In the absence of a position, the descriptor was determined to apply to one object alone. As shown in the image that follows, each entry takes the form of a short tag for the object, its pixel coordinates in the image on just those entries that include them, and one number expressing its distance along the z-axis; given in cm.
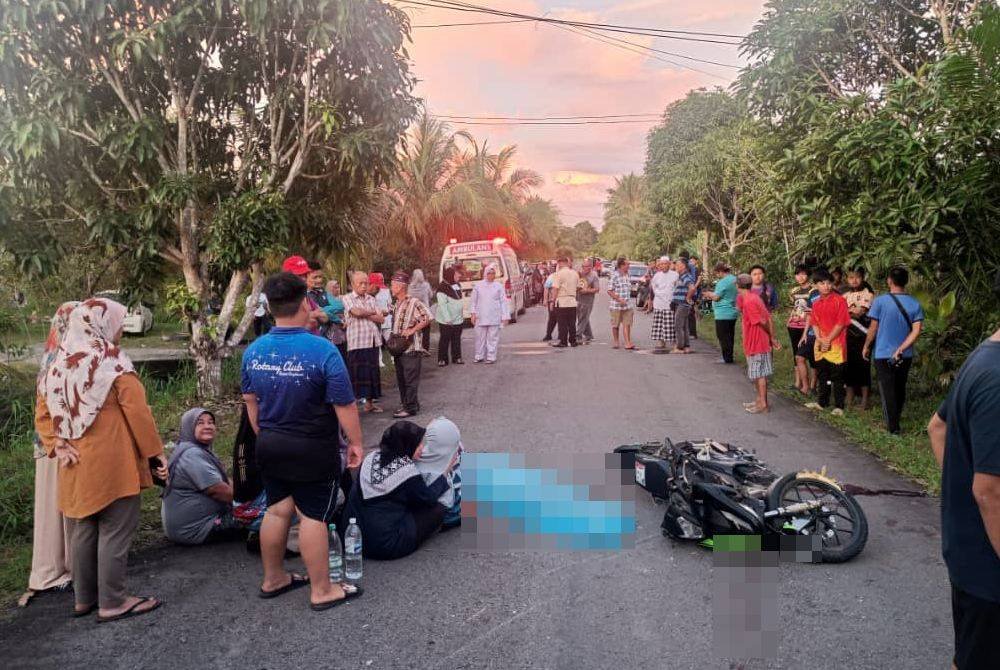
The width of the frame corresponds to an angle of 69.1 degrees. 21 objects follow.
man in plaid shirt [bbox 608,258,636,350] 1458
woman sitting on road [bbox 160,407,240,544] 489
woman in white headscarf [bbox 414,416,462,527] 500
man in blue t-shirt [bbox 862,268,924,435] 750
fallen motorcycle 452
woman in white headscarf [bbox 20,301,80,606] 425
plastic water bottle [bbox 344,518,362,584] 455
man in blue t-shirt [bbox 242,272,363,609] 389
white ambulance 1875
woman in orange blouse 386
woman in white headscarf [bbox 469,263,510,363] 1270
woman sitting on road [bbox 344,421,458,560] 468
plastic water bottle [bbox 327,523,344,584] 452
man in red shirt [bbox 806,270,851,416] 850
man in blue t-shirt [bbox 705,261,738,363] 1247
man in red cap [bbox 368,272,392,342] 940
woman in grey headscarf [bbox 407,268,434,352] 1441
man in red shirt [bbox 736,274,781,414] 873
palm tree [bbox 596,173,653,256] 6919
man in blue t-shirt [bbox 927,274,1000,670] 217
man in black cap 895
